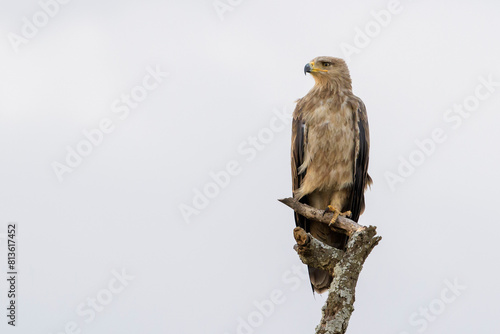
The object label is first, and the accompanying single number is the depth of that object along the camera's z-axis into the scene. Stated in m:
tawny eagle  17.94
